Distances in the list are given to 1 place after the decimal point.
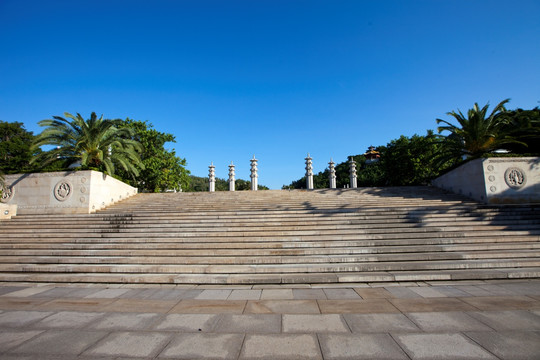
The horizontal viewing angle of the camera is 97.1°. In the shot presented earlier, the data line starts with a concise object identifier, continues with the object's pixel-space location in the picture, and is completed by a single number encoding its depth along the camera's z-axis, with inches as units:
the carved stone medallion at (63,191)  544.7
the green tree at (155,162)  912.3
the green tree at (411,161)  1078.4
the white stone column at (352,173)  1104.2
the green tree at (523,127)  568.0
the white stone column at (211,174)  1080.2
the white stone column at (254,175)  1064.2
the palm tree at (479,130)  577.6
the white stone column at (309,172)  1065.3
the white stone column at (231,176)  1075.9
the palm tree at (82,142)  568.7
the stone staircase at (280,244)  274.8
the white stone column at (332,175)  1097.2
